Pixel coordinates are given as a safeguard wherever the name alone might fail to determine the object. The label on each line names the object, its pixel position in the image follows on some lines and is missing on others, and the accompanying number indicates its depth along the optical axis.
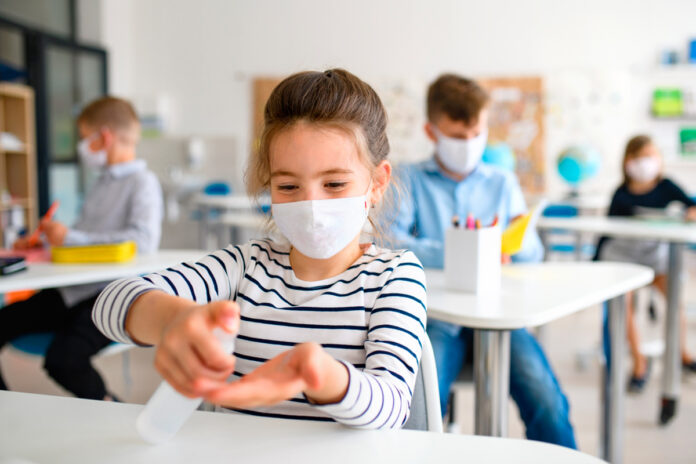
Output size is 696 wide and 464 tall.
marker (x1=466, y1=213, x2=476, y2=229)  1.34
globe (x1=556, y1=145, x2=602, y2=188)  4.95
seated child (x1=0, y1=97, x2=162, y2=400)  1.74
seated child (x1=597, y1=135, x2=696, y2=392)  2.78
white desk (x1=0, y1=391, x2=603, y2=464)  0.60
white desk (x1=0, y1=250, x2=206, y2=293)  1.50
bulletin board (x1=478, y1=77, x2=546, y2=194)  6.01
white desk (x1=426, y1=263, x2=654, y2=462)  1.15
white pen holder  1.33
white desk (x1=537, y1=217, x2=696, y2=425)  2.34
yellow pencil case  1.80
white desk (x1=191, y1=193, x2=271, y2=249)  3.62
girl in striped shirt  0.80
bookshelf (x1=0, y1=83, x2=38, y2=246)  4.59
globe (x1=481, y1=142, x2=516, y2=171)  4.04
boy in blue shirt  1.53
